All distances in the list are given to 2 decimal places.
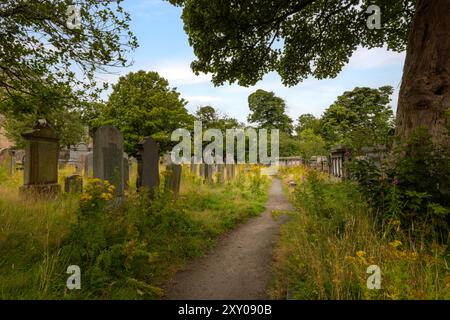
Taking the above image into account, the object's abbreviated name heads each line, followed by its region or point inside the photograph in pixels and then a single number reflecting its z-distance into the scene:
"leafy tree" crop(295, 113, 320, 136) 60.61
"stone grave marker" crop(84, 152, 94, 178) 12.62
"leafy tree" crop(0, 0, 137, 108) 4.11
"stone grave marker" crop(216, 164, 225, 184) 13.03
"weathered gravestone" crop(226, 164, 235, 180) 15.48
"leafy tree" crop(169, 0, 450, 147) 4.68
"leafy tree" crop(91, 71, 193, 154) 22.16
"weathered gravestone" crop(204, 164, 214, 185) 12.47
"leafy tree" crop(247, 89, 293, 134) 50.97
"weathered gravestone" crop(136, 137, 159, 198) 6.22
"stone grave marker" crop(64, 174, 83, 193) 5.93
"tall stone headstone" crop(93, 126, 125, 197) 5.22
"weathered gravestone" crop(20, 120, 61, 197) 6.22
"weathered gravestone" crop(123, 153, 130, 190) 7.00
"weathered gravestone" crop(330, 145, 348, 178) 10.94
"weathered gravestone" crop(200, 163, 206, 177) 13.93
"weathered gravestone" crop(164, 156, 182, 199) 7.01
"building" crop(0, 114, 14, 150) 39.97
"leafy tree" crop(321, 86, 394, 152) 37.69
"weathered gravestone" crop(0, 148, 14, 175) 10.15
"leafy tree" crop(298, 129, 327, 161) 27.29
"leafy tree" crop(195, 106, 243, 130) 36.09
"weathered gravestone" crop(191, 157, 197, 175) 14.42
